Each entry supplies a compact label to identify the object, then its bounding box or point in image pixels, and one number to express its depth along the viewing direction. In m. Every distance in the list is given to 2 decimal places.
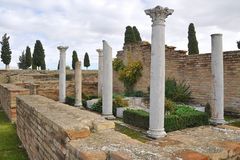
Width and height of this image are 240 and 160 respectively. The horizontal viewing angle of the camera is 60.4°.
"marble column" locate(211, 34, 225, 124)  7.21
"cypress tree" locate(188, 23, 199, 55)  15.86
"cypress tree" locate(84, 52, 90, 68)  31.22
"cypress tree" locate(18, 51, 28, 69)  36.42
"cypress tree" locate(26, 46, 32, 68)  30.91
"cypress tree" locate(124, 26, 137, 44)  16.29
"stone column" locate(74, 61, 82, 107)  10.56
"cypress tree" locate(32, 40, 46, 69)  28.48
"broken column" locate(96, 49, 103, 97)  11.81
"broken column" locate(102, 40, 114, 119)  7.75
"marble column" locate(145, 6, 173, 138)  5.61
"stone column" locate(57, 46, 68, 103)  11.28
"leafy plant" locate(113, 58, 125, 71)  14.10
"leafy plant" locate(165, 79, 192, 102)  10.23
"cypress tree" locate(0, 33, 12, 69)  30.26
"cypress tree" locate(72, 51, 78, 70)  29.75
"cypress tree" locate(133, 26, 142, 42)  18.13
